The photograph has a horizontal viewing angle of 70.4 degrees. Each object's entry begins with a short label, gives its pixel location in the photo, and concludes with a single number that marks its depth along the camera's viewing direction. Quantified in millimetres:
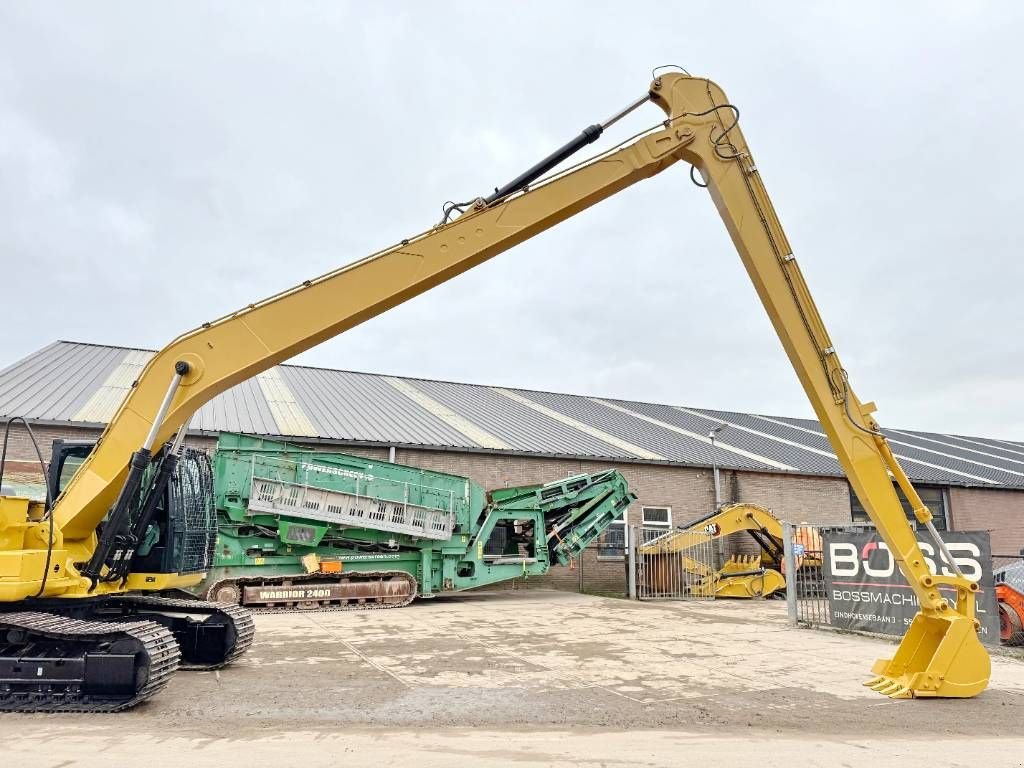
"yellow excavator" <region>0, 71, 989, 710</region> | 6051
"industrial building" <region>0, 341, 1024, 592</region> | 17562
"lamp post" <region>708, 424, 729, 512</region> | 22184
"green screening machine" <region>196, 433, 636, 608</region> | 13562
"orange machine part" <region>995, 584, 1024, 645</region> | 9859
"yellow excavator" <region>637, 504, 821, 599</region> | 17266
